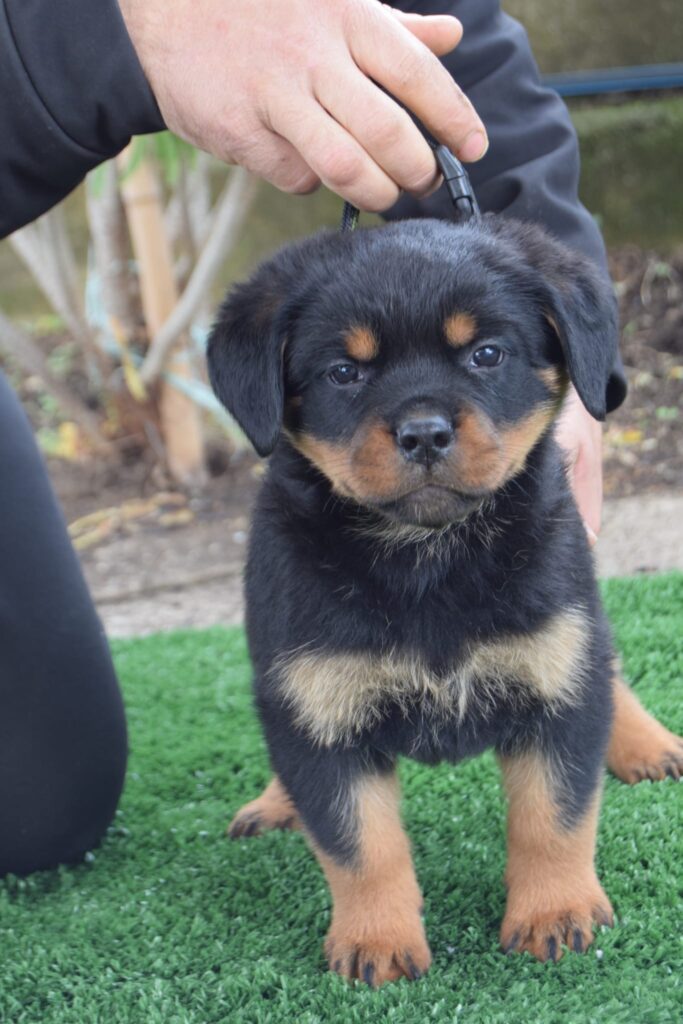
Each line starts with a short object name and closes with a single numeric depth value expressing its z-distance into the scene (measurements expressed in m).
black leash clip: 0.93
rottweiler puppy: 0.91
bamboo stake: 1.76
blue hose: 2.16
